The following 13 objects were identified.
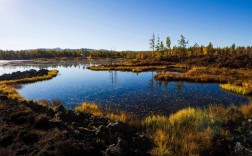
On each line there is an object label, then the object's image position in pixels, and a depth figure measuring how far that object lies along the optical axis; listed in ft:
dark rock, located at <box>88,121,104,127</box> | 28.39
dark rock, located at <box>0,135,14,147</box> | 23.08
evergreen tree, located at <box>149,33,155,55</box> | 264.55
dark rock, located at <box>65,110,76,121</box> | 31.21
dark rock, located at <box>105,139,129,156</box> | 20.11
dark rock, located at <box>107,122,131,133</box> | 26.44
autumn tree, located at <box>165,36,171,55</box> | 252.95
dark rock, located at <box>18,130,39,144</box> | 23.37
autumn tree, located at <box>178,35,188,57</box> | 222.90
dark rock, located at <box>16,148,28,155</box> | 20.79
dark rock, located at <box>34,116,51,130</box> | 27.25
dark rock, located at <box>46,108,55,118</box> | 33.26
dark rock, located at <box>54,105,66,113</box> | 34.86
